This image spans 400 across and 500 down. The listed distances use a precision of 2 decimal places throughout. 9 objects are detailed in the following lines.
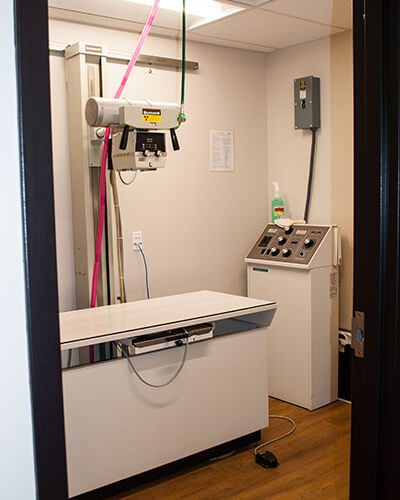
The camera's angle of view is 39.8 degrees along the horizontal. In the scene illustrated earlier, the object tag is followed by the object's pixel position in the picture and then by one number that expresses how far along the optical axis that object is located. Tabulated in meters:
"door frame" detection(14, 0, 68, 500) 0.89
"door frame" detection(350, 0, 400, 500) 1.26
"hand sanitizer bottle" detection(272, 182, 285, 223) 4.11
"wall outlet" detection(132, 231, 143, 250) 3.57
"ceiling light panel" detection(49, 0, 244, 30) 3.00
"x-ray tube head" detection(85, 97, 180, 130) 2.70
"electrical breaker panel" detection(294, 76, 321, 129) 3.86
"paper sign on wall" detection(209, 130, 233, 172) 3.96
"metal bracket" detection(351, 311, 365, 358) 1.34
